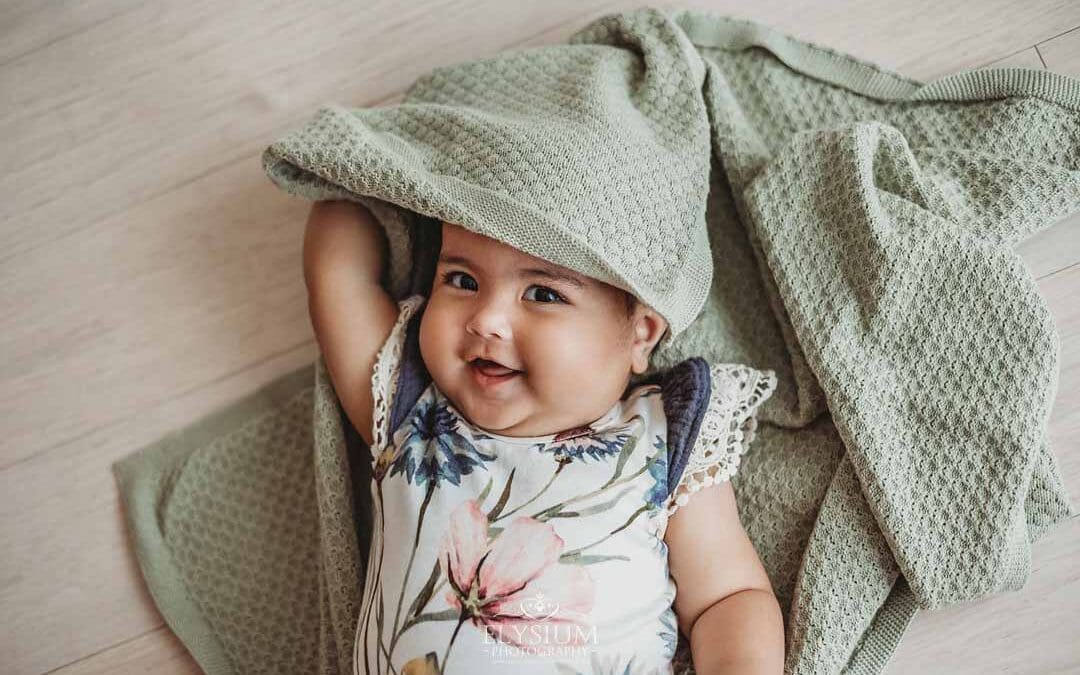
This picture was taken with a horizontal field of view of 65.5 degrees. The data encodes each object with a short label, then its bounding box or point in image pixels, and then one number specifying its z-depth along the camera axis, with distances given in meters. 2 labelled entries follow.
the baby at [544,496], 0.90
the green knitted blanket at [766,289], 0.95
